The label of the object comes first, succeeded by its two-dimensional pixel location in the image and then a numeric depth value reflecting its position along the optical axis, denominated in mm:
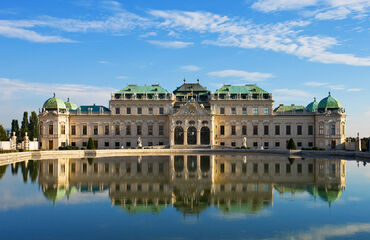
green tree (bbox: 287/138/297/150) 66000
